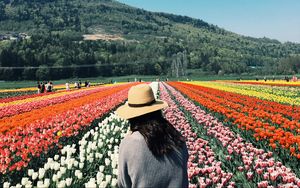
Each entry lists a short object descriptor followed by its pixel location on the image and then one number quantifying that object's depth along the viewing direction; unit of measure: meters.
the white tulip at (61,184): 4.58
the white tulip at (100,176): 4.53
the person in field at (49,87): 37.51
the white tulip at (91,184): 4.11
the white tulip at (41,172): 4.99
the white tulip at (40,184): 4.50
